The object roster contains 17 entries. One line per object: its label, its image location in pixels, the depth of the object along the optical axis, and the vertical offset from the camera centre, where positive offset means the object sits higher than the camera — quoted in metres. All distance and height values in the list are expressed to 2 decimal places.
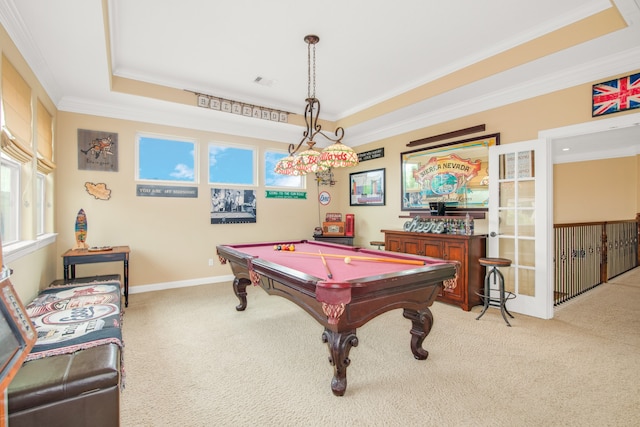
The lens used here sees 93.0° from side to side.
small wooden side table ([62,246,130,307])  3.50 -0.54
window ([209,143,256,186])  5.14 +0.83
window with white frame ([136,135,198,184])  4.60 +0.83
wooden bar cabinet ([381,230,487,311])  3.63 -0.55
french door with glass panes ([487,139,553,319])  3.37 -0.11
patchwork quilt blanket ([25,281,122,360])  1.67 -0.73
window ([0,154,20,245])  2.60 +0.11
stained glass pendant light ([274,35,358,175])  2.86 +0.52
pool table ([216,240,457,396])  1.85 -0.50
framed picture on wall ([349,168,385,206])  5.48 +0.46
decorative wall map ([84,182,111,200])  4.16 +0.31
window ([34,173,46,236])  3.58 +0.12
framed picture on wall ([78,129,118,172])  4.12 +0.86
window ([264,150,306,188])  5.62 +0.69
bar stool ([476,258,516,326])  3.33 -0.88
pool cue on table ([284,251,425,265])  2.56 -0.43
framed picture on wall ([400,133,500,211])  3.99 +0.53
